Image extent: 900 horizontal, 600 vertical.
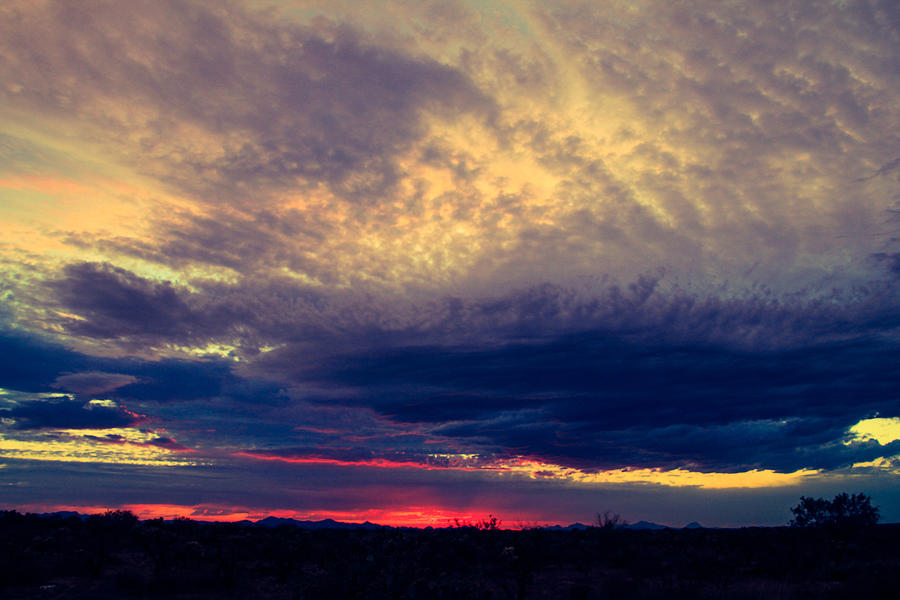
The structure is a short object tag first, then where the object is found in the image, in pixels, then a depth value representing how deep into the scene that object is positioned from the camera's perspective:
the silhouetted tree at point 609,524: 52.38
